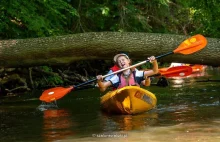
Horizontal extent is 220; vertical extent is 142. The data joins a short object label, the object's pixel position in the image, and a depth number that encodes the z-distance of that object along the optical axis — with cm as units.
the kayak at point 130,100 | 1298
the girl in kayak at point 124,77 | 1412
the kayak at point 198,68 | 3654
